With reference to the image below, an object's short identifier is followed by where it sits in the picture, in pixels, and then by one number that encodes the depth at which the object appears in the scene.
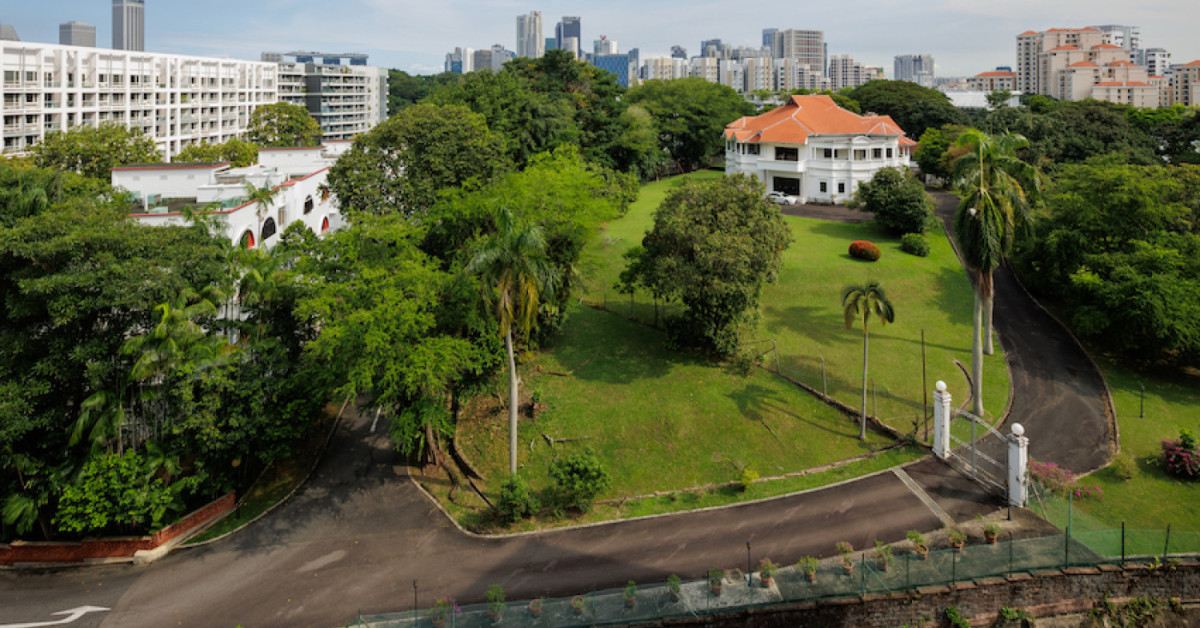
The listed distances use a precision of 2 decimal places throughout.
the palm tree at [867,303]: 25.97
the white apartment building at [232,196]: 30.98
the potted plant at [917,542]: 19.77
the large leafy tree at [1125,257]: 29.73
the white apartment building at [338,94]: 116.44
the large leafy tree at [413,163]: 35.59
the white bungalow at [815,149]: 58.59
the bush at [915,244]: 43.28
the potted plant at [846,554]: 19.14
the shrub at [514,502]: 22.78
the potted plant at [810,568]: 18.86
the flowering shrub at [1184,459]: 24.16
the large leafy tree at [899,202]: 45.28
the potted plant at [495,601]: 17.26
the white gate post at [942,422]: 24.62
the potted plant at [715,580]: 18.50
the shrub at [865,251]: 42.06
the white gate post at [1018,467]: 21.88
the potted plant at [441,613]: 17.06
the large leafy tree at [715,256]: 28.66
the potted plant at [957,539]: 19.91
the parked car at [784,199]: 58.39
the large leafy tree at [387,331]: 22.41
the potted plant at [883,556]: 19.12
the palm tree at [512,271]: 22.28
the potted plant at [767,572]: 18.80
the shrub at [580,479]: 22.97
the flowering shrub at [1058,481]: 22.23
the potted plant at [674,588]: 18.20
